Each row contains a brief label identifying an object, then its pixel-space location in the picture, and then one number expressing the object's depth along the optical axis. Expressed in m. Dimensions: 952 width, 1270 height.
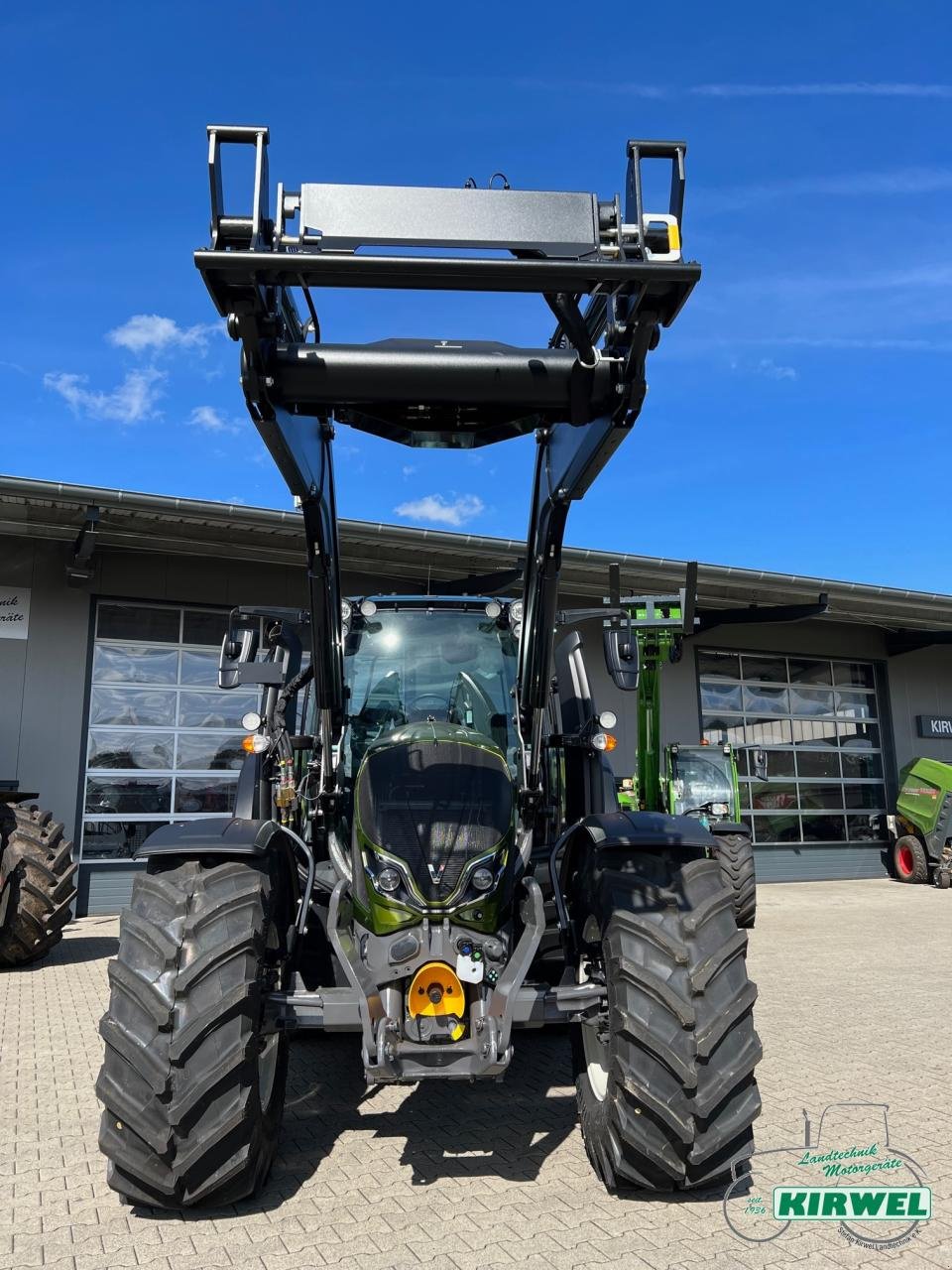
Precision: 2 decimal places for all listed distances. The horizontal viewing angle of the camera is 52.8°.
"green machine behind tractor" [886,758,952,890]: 17.14
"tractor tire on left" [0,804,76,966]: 8.02
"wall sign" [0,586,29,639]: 12.37
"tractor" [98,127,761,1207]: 2.77
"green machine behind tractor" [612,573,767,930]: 11.00
